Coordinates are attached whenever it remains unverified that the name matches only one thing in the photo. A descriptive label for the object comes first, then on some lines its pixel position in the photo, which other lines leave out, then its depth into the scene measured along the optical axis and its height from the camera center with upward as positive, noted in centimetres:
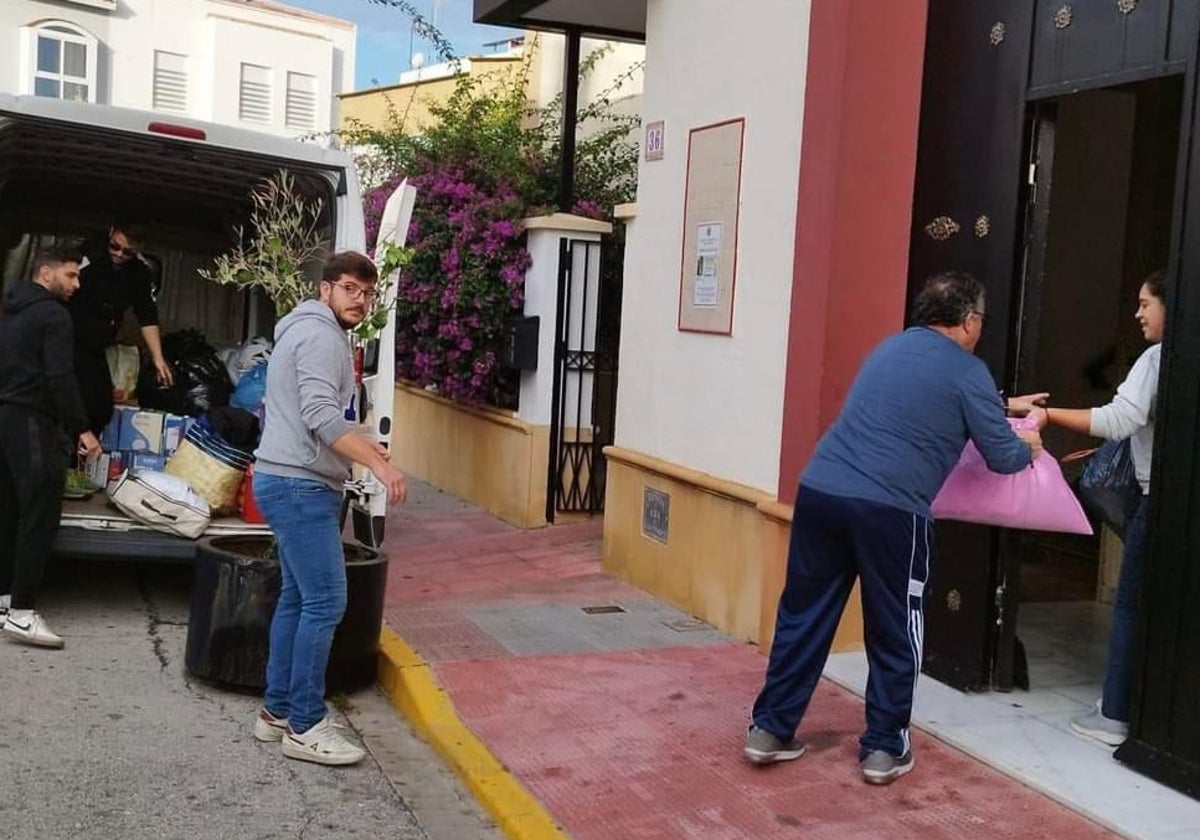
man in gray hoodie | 468 -67
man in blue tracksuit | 440 -62
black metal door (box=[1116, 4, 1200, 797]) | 440 -67
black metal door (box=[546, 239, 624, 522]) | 965 -52
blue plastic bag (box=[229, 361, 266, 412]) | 771 -63
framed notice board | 674 +42
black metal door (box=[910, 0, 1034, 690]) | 534 +52
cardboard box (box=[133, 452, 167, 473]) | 749 -104
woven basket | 696 -102
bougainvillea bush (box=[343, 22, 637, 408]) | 999 +54
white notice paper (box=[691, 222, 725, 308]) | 689 +24
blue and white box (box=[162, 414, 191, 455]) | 761 -88
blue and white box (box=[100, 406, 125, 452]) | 753 -89
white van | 670 +49
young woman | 475 -38
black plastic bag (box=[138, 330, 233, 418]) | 803 -66
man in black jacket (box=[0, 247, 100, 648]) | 608 -72
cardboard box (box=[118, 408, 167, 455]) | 755 -89
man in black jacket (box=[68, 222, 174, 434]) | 729 -21
